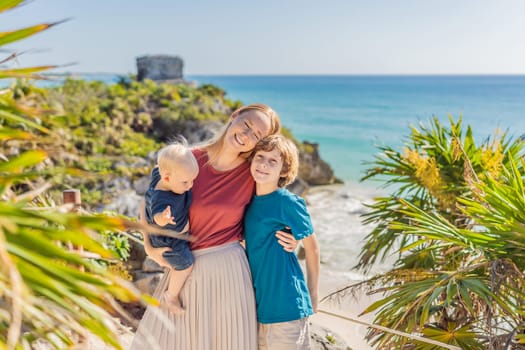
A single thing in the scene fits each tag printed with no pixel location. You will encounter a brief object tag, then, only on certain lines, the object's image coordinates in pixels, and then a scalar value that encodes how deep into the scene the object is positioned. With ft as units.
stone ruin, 119.75
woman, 9.71
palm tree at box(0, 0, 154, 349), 3.64
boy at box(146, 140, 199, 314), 8.89
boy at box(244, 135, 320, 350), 9.63
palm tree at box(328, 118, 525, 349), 10.18
